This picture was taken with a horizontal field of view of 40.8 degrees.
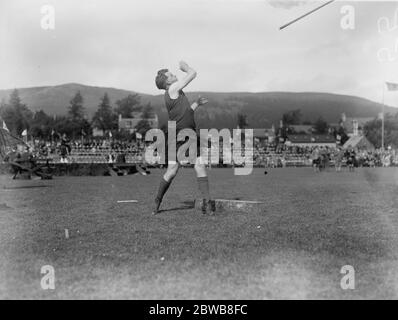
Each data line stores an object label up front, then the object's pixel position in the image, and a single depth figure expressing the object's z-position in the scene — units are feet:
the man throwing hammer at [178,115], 26.21
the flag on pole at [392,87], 133.39
